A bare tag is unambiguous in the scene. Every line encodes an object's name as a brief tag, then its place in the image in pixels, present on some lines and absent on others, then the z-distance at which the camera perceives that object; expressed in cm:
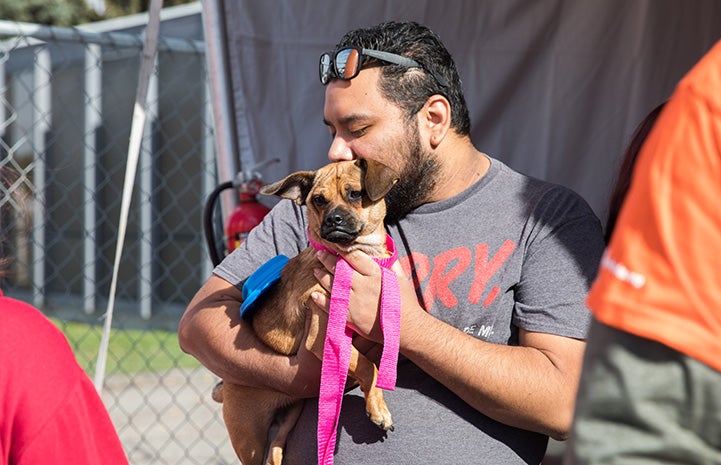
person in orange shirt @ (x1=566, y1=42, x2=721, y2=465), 88
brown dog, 234
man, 212
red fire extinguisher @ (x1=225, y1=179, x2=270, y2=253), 328
